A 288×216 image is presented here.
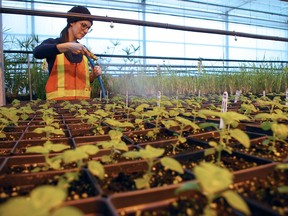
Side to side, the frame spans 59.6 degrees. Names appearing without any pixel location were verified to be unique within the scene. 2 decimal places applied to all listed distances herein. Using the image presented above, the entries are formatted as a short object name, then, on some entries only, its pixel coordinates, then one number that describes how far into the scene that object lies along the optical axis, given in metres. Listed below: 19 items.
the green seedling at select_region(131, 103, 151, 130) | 1.44
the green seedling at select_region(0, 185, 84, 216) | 0.37
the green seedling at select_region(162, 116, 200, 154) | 0.98
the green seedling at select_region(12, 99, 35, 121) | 1.50
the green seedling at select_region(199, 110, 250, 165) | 0.76
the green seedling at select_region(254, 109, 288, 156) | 0.83
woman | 2.77
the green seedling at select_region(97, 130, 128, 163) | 0.80
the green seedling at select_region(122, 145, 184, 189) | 0.61
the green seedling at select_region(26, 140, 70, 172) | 0.70
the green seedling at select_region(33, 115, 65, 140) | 1.05
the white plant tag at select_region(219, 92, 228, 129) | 1.23
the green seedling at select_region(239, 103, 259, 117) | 1.38
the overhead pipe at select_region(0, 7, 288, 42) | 1.45
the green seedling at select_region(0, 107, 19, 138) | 1.30
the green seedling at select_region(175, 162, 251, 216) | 0.43
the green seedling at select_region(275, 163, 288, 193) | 0.56
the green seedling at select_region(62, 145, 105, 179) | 0.60
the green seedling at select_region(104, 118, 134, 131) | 1.06
